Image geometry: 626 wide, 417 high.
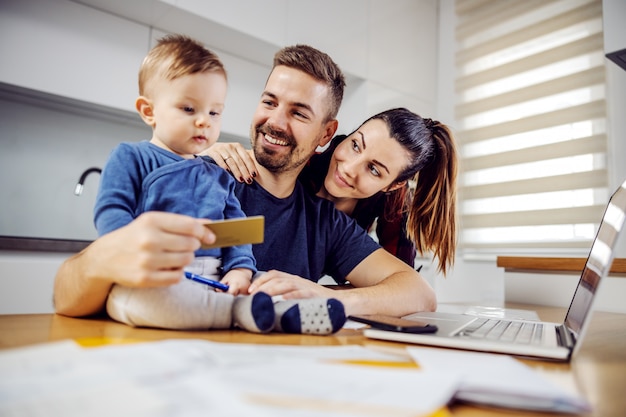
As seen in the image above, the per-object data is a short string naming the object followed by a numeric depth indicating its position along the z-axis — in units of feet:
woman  4.63
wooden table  1.32
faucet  6.81
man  4.13
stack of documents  1.01
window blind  8.09
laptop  1.94
